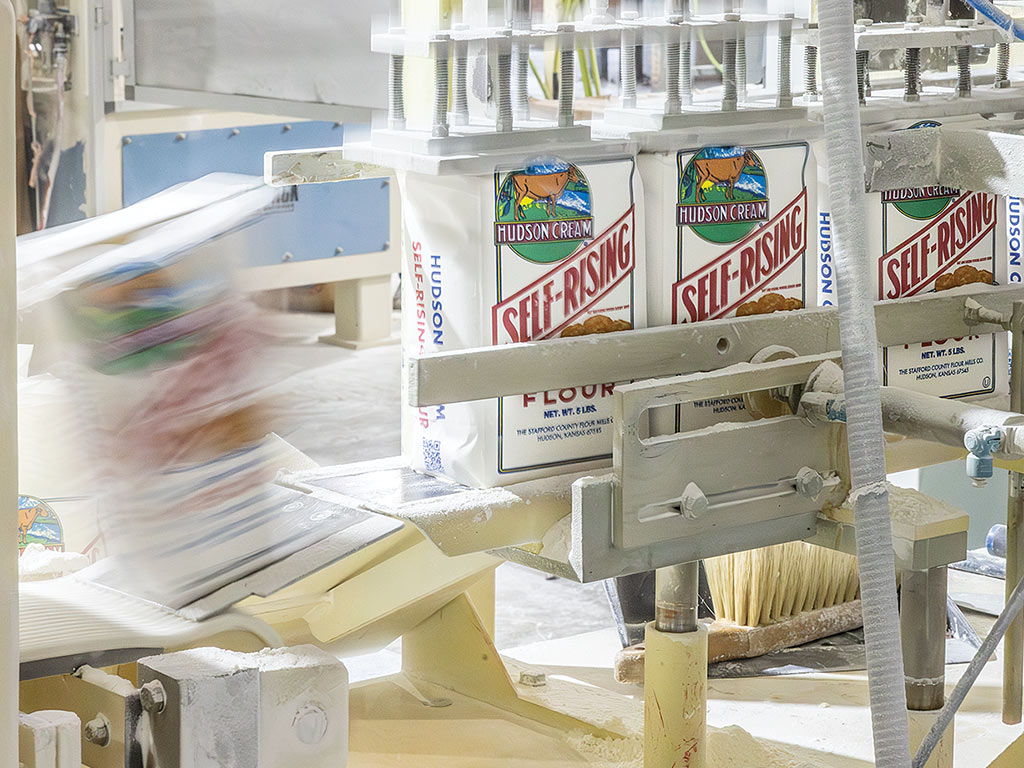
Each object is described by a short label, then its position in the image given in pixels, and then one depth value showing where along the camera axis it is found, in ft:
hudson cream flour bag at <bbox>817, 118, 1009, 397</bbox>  9.02
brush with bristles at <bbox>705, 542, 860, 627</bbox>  12.03
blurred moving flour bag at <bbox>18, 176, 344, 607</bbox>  8.50
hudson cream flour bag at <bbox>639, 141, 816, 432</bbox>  8.60
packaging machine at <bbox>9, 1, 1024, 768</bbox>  8.05
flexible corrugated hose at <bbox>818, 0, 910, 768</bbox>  8.16
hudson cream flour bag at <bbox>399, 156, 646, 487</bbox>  8.33
